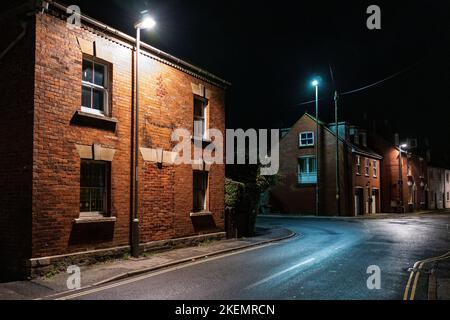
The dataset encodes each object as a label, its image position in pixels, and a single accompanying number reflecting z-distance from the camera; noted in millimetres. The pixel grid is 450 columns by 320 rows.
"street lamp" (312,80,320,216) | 35819
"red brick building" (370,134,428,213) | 45031
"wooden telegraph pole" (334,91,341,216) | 34719
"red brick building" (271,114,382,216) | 36688
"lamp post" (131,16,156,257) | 12219
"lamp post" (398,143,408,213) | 43938
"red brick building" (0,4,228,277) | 9977
